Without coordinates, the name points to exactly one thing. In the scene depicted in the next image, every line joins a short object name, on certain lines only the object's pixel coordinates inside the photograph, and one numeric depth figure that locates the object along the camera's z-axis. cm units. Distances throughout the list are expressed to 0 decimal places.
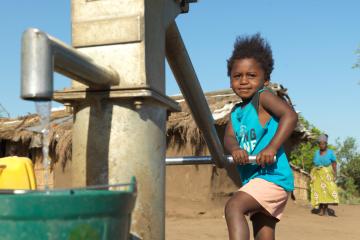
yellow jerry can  139
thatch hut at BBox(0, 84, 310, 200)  828
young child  202
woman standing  980
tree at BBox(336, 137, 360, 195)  2572
